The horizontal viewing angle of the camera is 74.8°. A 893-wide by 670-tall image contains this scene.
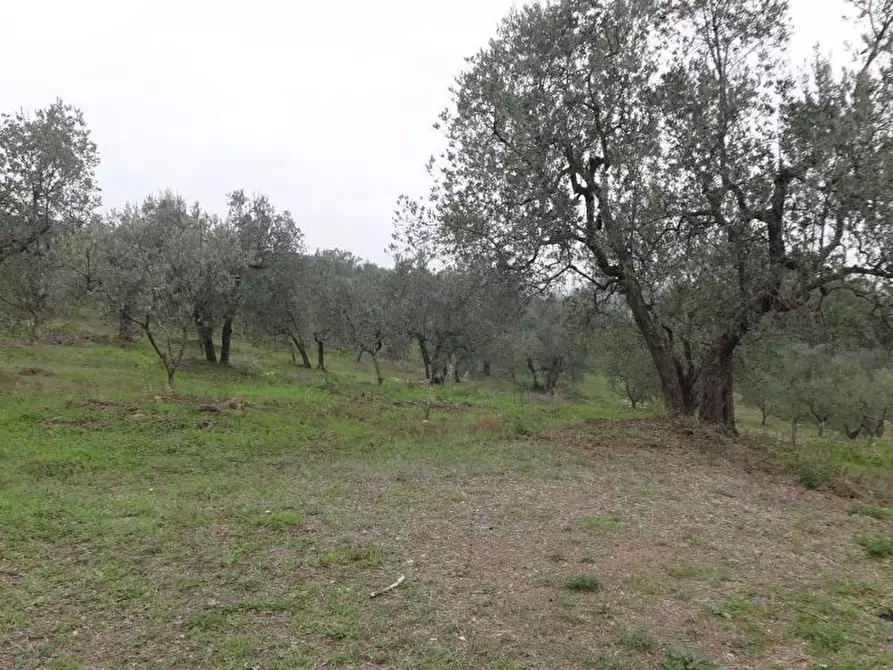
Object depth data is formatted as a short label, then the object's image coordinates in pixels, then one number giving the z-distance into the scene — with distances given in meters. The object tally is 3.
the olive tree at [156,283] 19.38
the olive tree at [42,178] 21.69
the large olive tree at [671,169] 12.05
